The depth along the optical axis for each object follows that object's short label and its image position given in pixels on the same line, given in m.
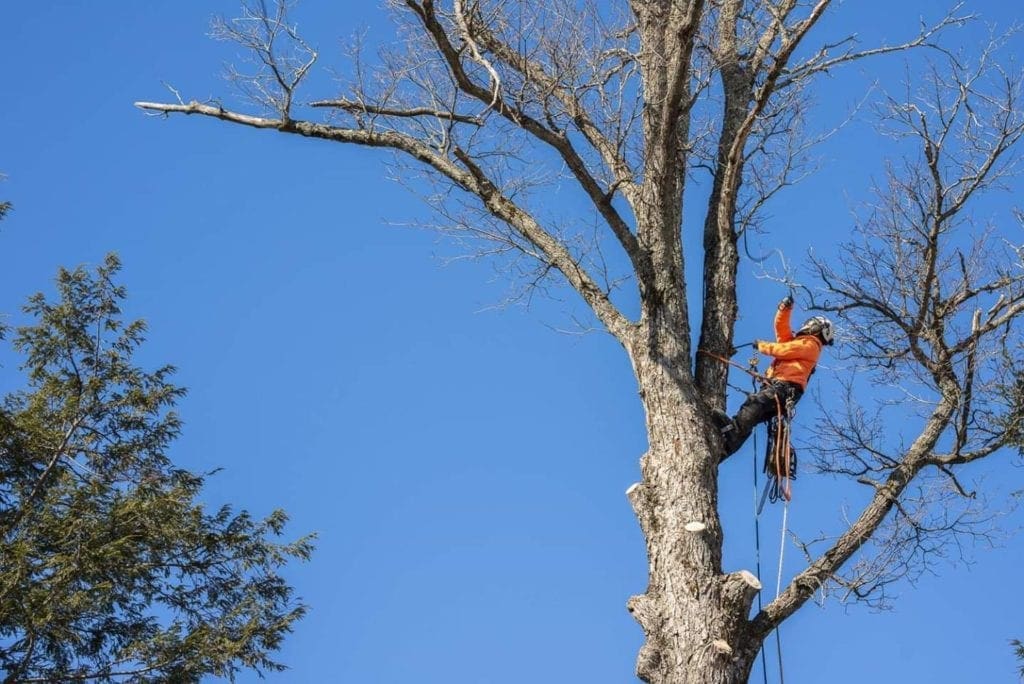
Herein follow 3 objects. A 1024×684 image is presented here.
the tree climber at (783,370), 18.02
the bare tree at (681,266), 15.84
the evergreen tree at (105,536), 22.20
